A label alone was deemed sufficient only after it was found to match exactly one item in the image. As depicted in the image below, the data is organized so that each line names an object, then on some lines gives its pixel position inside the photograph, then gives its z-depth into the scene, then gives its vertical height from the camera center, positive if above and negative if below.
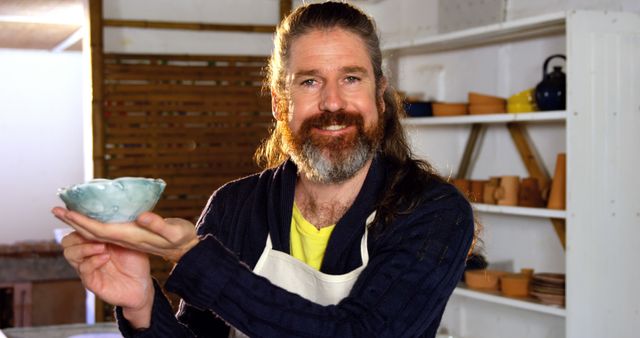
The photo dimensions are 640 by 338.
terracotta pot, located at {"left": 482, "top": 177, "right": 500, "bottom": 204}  4.29 -0.21
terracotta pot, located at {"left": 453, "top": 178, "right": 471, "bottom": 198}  4.48 -0.18
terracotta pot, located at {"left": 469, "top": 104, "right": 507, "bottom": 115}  4.27 +0.21
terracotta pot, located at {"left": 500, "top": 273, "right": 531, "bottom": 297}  4.08 -0.67
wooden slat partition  5.11 +0.20
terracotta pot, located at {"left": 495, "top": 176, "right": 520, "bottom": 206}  4.18 -0.21
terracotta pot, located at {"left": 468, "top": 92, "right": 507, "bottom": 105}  4.27 +0.26
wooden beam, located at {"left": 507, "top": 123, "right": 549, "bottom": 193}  4.39 -0.01
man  1.42 -0.16
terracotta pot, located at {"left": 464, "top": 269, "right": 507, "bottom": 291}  4.29 -0.67
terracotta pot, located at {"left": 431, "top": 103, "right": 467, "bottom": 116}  4.51 +0.23
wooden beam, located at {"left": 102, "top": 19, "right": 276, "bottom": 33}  5.09 +0.80
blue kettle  3.81 +0.27
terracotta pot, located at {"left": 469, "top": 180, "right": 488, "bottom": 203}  4.41 -0.21
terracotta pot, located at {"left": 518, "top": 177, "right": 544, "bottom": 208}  4.08 -0.22
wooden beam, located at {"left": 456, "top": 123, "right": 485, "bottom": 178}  4.75 +0.01
